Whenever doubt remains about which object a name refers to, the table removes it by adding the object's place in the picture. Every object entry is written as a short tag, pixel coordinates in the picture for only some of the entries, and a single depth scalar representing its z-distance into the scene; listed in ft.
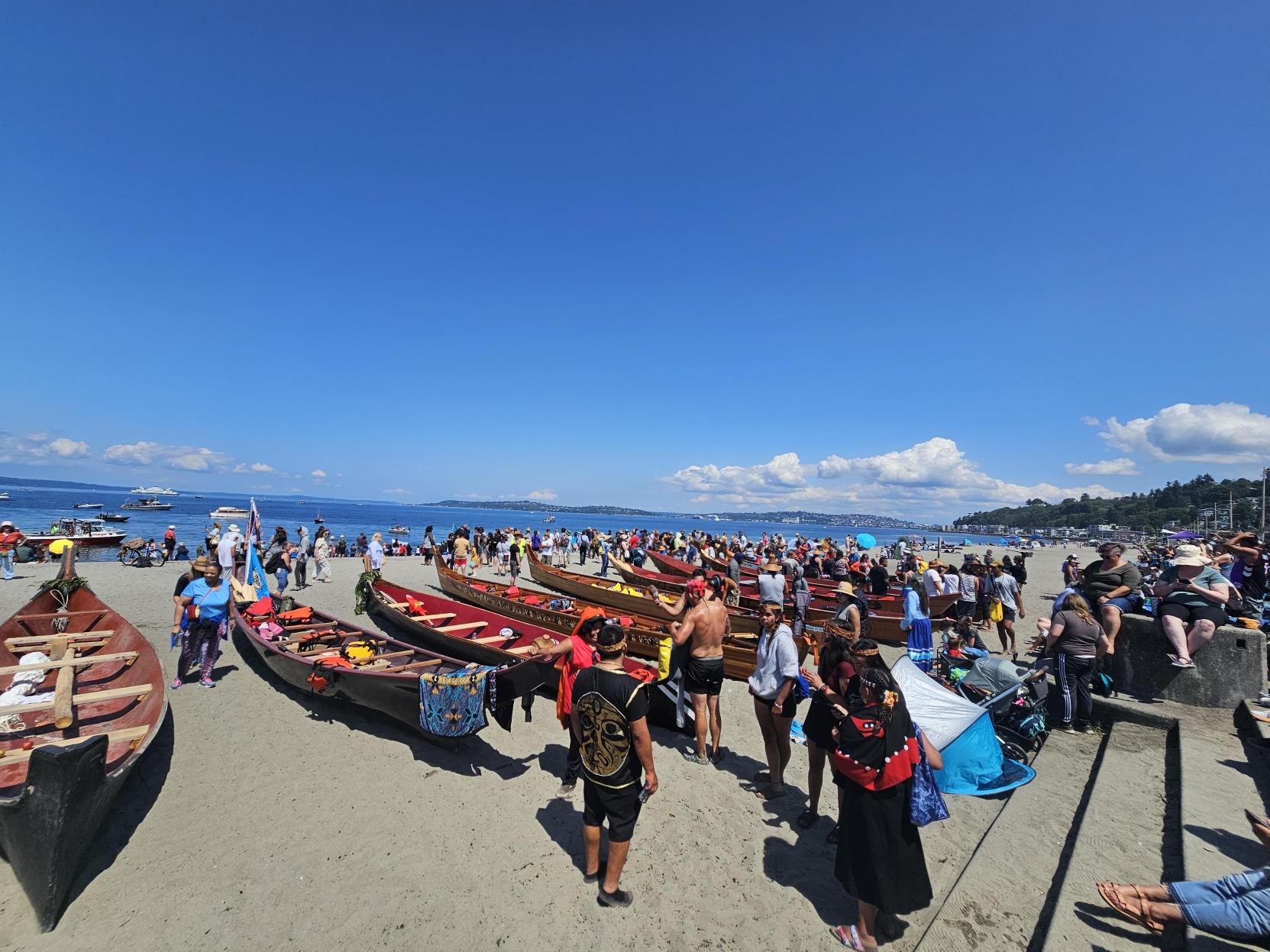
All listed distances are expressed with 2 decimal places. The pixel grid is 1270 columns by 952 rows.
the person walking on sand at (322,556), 59.57
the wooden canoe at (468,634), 21.97
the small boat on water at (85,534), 75.05
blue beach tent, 16.84
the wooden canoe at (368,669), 18.88
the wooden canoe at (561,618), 29.19
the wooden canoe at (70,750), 11.69
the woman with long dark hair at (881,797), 9.83
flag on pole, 36.02
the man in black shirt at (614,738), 11.29
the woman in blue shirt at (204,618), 24.19
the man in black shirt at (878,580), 46.32
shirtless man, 18.12
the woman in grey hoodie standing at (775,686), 15.72
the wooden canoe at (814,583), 40.88
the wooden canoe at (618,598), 35.37
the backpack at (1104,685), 20.84
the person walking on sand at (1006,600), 35.06
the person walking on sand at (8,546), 51.78
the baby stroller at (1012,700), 19.01
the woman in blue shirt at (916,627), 29.35
